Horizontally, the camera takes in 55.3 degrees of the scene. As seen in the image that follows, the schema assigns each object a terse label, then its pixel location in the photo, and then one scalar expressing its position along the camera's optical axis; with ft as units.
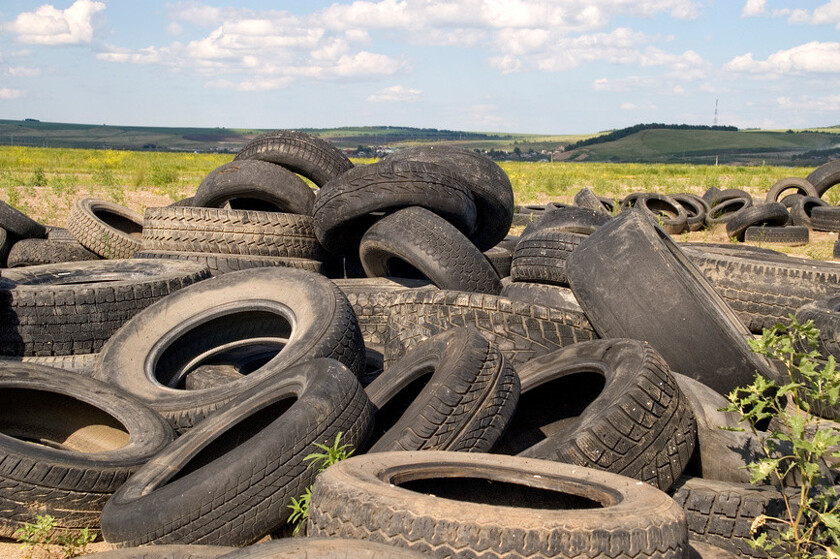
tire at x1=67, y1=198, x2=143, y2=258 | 27.37
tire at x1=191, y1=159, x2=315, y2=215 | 26.48
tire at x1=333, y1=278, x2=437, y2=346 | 21.09
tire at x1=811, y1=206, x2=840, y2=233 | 48.16
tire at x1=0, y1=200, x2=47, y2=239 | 29.68
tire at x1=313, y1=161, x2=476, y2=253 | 22.86
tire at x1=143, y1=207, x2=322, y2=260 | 23.91
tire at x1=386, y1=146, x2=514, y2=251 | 26.86
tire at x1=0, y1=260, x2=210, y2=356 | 18.21
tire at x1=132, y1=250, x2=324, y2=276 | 23.22
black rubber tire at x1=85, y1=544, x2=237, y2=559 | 10.14
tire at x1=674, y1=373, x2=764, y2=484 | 12.55
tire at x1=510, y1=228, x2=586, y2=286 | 21.66
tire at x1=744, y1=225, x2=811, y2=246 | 44.80
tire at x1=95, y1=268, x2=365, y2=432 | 15.62
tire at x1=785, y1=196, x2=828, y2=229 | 49.73
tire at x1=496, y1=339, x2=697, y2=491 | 11.46
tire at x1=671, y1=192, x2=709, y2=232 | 49.75
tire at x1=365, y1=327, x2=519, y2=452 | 11.86
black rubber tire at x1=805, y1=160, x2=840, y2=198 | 61.26
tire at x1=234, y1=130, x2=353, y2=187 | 27.73
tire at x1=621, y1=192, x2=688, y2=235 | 48.58
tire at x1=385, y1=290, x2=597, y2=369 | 16.62
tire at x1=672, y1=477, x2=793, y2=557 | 11.20
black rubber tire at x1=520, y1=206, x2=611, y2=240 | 26.63
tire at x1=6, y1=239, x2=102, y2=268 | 28.27
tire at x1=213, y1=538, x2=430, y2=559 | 7.34
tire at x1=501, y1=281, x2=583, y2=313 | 21.01
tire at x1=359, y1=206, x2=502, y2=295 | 21.61
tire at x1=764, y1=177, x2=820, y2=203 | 58.29
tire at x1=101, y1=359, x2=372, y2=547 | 11.19
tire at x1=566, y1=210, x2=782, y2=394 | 14.76
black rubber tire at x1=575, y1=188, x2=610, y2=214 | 46.06
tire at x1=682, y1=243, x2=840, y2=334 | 22.16
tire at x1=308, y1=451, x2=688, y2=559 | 8.30
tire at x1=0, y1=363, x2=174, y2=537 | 12.12
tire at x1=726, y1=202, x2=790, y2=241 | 46.01
